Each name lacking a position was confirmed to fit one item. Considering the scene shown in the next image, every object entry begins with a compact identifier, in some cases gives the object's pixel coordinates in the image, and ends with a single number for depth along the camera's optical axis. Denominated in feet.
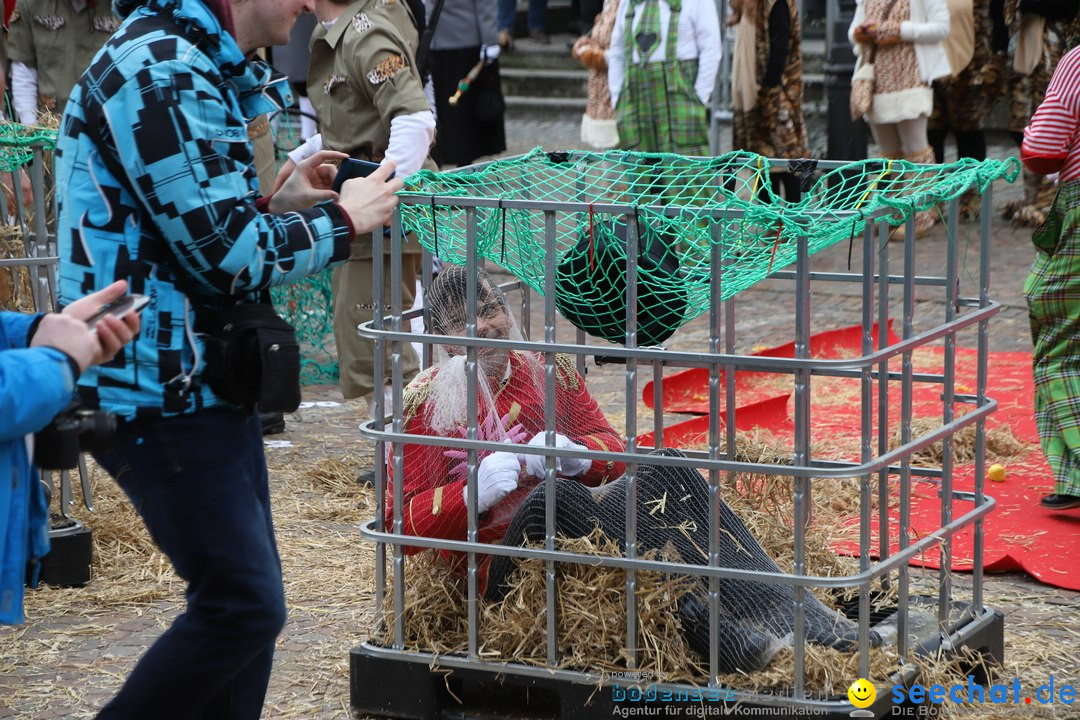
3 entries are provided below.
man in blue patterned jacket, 17.85
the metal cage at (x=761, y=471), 21.13
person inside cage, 22.76
